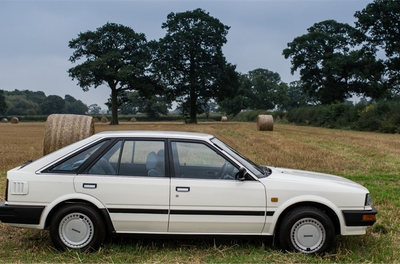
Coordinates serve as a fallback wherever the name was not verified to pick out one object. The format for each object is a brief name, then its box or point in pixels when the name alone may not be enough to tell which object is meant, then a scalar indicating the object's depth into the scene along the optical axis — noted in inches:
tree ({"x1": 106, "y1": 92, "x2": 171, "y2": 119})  4175.7
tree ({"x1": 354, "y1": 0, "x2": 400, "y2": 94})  1501.0
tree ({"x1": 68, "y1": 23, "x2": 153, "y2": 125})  1957.4
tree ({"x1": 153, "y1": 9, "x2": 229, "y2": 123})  2048.5
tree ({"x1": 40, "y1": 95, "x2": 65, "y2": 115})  4653.1
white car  181.3
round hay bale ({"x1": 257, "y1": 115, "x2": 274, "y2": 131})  1284.4
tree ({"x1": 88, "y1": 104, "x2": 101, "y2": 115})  6845.5
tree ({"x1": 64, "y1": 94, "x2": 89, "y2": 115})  5275.6
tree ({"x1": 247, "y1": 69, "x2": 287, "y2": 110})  4097.0
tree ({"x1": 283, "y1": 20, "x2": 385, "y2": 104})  1713.6
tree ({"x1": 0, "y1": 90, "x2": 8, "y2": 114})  3454.7
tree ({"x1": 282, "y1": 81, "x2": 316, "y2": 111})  4498.0
